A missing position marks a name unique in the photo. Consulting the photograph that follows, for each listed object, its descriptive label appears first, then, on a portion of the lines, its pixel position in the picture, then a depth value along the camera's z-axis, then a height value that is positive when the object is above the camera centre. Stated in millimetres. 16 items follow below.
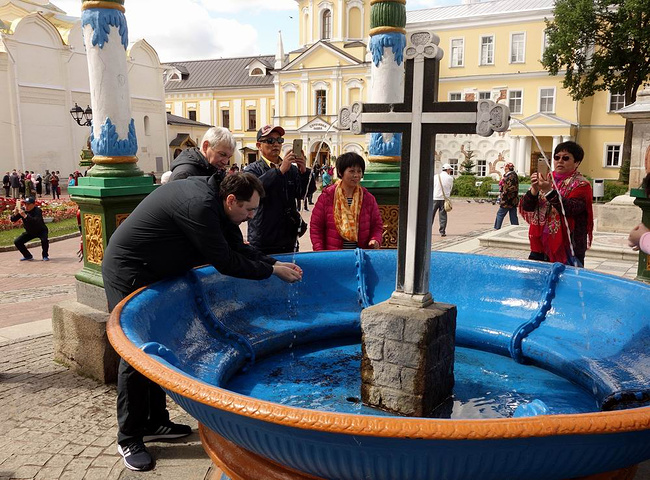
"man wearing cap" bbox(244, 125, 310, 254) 4820 -388
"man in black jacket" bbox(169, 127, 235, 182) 4004 -59
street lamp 17306 +1113
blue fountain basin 1893 -1104
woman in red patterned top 4520 -495
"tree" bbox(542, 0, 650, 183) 29891 +5891
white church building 32812 +3467
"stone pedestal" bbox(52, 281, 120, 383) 4336 -1490
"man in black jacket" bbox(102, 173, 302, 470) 3261 -627
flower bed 17219 -2317
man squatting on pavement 12469 -1832
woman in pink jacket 5016 -624
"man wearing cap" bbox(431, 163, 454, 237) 13414 -1037
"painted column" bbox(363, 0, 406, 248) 6121 +689
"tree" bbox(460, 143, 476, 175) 35594 -792
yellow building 36969 +4859
